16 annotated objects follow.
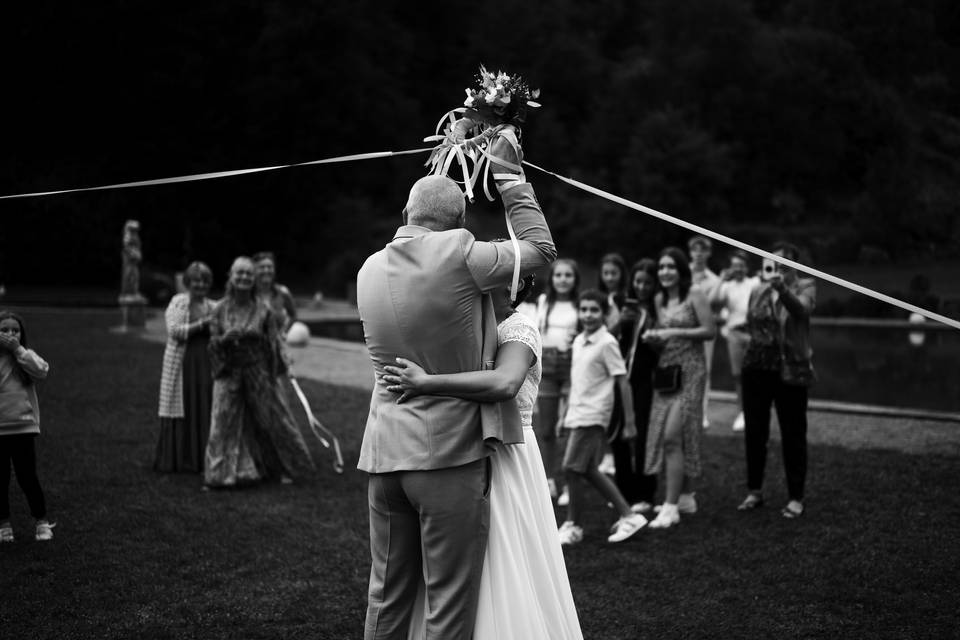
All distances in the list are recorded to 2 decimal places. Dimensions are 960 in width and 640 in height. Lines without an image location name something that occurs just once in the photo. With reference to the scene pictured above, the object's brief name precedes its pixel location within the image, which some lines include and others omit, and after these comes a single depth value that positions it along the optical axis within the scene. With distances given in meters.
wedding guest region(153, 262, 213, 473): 8.69
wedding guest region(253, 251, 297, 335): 9.18
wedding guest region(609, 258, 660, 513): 7.42
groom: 3.43
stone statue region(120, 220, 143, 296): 23.53
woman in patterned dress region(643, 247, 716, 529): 6.98
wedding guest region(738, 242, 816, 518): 6.96
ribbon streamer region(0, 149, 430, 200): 4.19
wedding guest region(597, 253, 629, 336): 7.82
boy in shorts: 6.47
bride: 3.48
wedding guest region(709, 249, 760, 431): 10.73
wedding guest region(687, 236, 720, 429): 9.79
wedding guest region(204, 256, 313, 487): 8.27
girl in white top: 7.48
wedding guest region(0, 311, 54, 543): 6.26
